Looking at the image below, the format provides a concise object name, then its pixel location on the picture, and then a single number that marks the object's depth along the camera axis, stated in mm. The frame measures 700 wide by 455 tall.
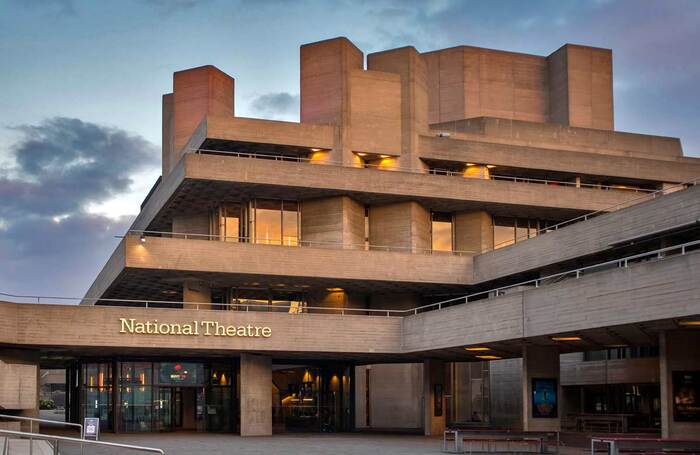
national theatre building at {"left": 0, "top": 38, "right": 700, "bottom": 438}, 38875
